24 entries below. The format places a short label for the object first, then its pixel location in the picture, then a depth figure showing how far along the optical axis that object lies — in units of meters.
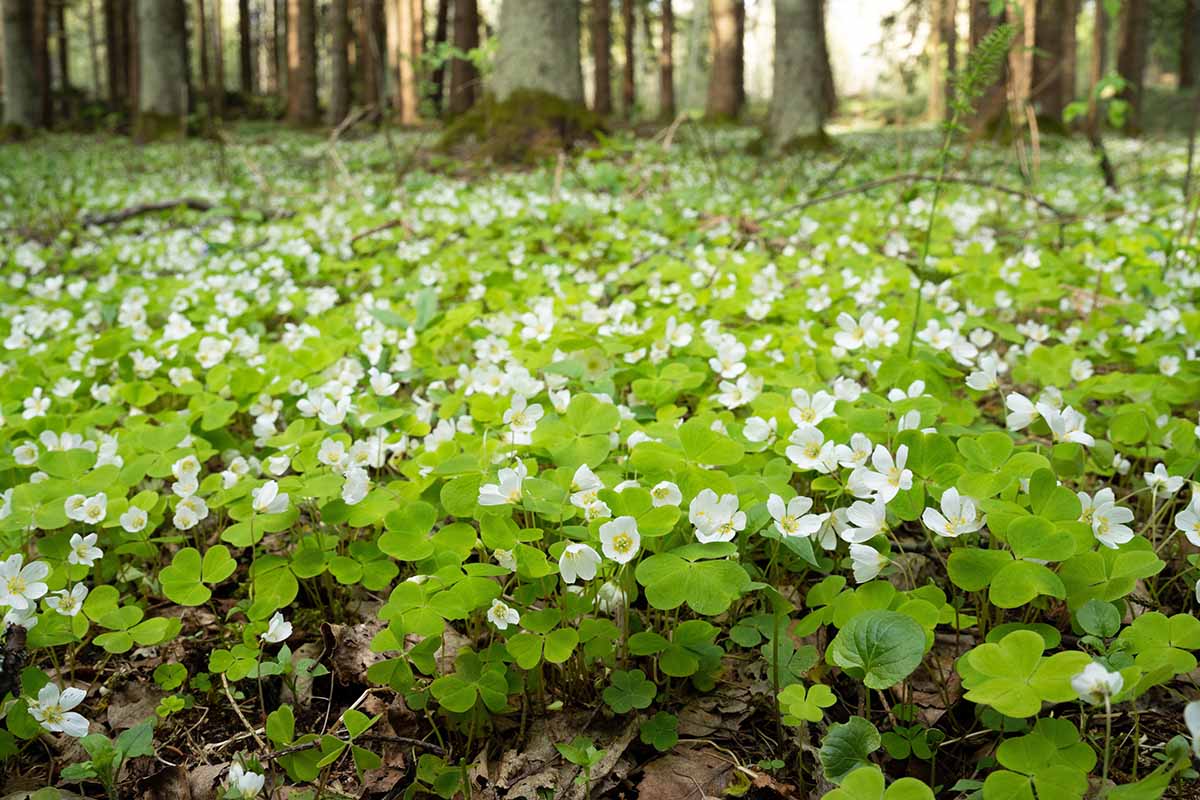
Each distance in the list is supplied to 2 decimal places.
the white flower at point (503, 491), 0.43
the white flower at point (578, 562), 0.40
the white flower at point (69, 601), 0.44
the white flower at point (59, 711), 0.39
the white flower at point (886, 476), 0.42
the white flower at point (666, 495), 0.44
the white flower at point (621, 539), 0.41
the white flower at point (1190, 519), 0.41
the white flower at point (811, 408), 0.52
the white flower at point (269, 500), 0.47
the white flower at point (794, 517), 0.42
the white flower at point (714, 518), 0.42
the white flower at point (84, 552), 0.46
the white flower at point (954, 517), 0.40
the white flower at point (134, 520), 0.49
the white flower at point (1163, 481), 0.45
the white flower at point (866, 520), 0.41
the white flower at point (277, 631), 0.43
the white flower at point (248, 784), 0.37
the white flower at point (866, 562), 0.40
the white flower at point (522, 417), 0.51
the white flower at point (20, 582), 0.41
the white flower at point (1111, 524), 0.40
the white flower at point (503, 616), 0.42
